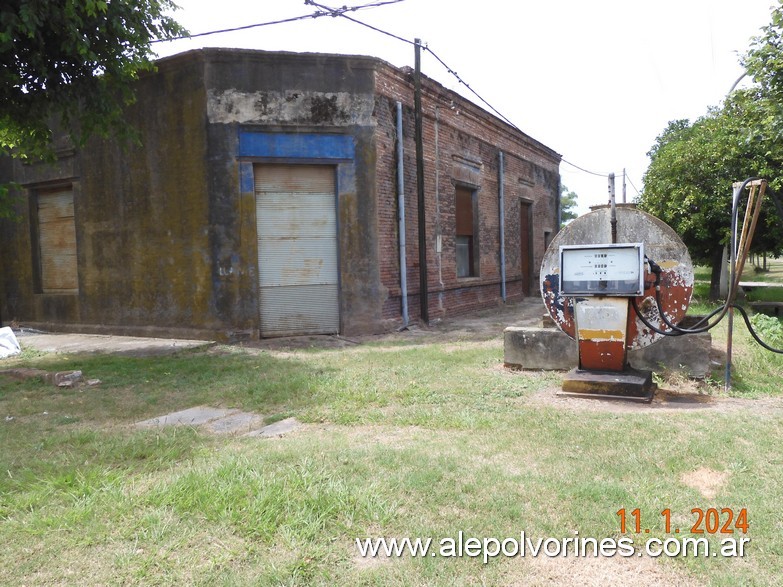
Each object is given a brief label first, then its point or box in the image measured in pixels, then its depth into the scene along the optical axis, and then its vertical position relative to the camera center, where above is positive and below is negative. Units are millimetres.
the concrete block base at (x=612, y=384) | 5754 -1157
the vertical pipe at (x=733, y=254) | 5531 +98
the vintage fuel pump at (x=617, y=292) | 5762 -246
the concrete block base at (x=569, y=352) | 6523 -1002
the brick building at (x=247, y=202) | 10477 +1433
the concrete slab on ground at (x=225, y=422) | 5094 -1308
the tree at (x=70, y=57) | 6945 +2950
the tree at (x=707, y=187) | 13445 +1956
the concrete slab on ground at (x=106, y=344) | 10102 -1134
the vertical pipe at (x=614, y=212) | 6333 +614
